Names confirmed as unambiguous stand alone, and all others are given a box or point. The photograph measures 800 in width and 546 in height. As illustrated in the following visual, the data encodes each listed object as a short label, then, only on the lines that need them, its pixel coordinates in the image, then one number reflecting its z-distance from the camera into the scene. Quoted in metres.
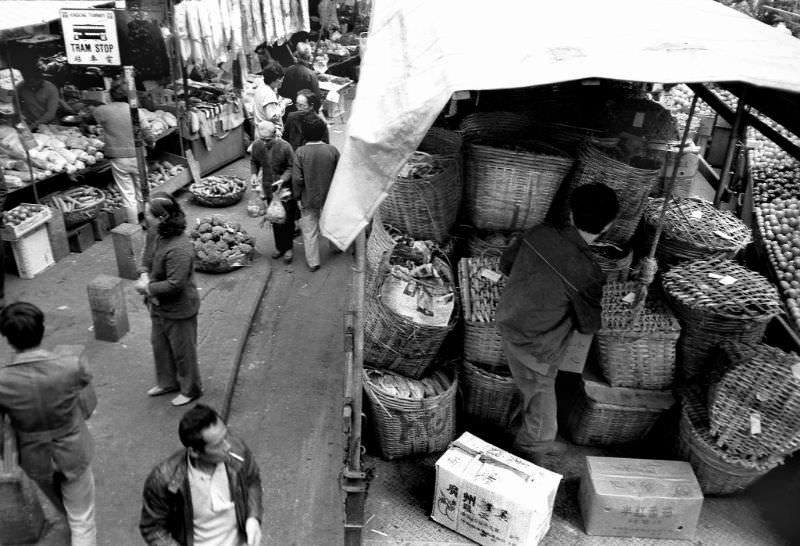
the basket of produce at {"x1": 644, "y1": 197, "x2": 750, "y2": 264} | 5.20
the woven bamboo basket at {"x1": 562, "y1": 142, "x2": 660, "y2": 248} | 4.71
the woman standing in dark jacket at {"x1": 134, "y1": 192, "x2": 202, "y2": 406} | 5.08
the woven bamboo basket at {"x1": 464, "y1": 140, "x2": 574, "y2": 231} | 4.71
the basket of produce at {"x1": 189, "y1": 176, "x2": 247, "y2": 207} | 10.52
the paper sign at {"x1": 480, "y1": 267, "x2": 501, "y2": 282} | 4.82
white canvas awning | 2.95
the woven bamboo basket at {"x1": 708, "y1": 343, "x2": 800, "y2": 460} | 4.06
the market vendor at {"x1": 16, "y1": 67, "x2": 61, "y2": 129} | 9.12
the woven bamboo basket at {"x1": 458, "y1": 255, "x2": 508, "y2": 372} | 4.66
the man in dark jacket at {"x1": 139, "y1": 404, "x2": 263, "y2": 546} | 2.94
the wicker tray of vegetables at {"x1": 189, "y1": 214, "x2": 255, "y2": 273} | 8.41
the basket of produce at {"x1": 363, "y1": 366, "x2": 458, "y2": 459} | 4.42
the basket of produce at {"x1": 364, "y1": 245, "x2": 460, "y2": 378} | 4.57
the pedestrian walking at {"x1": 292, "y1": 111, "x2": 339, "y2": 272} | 7.84
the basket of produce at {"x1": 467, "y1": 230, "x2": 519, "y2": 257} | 5.05
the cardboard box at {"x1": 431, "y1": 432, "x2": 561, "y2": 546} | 3.85
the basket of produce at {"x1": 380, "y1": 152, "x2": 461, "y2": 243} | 4.96
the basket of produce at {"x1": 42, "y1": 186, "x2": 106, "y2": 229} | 8.60
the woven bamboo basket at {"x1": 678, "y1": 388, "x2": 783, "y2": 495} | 4.25
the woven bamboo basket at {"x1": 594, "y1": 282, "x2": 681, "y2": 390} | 4.61
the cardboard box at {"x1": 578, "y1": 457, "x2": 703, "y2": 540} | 4.06
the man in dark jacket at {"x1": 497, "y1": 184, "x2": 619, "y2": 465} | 3.91
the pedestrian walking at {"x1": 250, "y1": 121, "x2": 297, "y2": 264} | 8.37
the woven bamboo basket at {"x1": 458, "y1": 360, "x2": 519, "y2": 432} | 4.73
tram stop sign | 7.92
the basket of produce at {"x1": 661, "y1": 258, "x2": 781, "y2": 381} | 4.55
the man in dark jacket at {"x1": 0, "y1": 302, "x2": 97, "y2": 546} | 3.65
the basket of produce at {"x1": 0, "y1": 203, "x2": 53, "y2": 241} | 7.52
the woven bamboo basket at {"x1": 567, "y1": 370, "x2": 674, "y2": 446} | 4.68
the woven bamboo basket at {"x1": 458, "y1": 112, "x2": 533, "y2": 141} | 5.65
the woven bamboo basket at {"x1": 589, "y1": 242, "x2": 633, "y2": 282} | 4.94
